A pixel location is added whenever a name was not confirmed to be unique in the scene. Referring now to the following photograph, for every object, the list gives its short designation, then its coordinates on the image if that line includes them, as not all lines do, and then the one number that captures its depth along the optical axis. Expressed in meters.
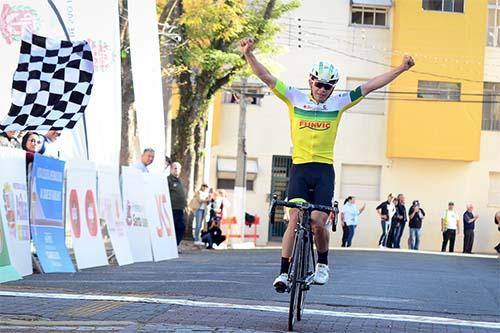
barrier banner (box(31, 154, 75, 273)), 12.16
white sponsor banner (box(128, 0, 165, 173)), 17.84
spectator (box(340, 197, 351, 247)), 36.03
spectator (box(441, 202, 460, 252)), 38.50
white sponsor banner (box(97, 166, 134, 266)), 14.64
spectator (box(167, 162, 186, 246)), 19.56
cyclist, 8.52
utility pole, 34.78
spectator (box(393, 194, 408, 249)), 35.78
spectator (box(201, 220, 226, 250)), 27.09
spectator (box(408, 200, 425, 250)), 36.78
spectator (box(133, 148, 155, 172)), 17.14
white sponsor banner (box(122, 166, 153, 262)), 15.89
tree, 28.11
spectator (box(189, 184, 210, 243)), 28.69
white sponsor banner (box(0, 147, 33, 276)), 11.12
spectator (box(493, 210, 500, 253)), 34.03
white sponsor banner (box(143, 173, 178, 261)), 16.91
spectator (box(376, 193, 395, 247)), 36.50
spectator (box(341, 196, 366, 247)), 36.41
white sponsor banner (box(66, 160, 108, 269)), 13.23
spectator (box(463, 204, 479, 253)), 39.41
